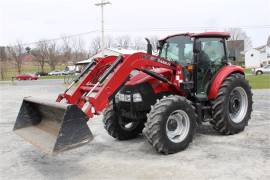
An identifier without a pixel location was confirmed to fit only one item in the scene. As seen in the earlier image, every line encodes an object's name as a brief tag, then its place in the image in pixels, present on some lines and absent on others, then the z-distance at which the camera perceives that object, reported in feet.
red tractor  18.16
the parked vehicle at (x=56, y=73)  233.58
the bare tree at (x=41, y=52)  248.73
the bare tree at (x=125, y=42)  254.14
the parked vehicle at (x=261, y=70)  132.05
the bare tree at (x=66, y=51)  262.47
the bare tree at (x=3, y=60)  216.33
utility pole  103.57
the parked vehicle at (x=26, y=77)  183.73
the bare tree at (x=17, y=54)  237.45
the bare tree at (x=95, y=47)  259.39
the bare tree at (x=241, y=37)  293.57
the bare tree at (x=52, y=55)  252.42
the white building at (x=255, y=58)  263.16
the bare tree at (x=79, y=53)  259.39
